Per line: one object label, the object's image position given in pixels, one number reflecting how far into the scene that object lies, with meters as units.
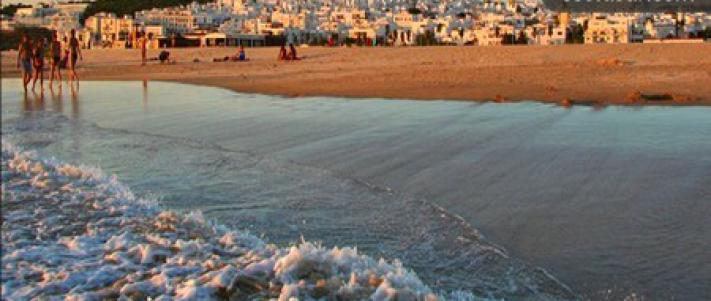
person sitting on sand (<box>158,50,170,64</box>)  33.92
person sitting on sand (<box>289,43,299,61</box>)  33.31
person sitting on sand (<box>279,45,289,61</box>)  33.12
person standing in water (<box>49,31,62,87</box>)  18.13
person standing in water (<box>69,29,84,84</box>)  18.19
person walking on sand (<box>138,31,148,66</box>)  32.38
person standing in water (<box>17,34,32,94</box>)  14.98
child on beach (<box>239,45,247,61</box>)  34.19
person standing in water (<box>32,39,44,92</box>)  16.08
